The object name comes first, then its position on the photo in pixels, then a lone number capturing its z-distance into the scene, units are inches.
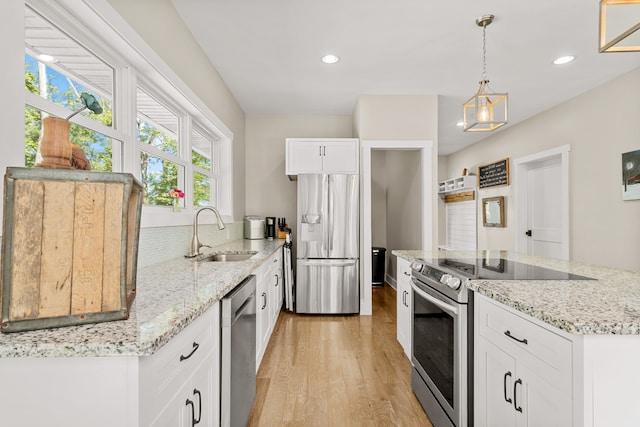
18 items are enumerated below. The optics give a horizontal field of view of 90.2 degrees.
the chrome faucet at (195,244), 91.9
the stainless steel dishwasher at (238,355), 54.0
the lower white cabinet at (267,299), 89.4
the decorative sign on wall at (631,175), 122.0
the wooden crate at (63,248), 29.4
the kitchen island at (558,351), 35.0
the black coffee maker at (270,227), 170.1
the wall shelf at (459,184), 246.4
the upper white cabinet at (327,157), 151.7
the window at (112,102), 51.2
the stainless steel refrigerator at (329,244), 149.6
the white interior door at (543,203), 160.1
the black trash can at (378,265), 209.5
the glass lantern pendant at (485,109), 85.4
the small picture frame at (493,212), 212.7
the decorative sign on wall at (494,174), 208.4
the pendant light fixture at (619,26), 45.0
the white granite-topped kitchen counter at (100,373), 28.4
